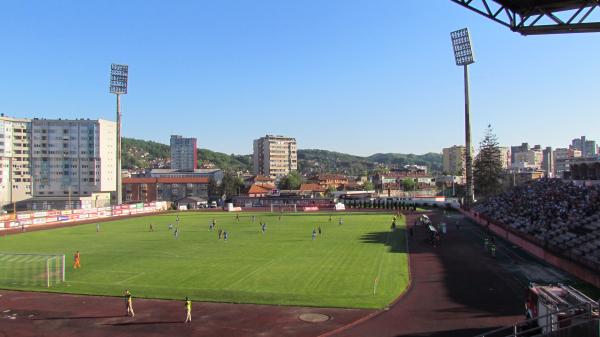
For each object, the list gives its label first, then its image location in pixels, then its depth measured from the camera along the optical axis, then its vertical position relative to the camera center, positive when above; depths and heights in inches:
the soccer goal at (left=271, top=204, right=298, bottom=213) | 4478.3 -283.9
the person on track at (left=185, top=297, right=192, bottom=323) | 953.4 -257.0
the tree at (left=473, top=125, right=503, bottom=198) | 4544.8 +69.5
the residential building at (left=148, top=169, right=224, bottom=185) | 7436.0 +66.3
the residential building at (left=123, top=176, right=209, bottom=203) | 6437.0 -118.7
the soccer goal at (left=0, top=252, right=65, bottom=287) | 1328.6 -269.5
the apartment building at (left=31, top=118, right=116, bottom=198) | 6131.9 +328.2
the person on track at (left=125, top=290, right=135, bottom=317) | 996.6 -258.3
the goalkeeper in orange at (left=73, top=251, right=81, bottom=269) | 1539.1 -262.1
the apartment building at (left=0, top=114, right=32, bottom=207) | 5718.5 +302.2
